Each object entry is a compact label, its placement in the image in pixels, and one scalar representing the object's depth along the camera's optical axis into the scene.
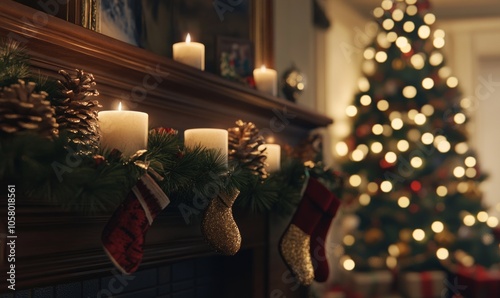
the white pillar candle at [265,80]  2.18
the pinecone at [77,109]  1.12
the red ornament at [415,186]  4.47
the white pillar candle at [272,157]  1.81
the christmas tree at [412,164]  4.42
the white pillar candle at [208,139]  1.44
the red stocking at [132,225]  1.01
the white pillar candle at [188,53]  1.67
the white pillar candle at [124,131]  1.22
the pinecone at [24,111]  0.90
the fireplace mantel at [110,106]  0.99
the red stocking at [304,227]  1.77
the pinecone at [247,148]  1.61
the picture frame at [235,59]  2.06
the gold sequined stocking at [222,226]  1.33
